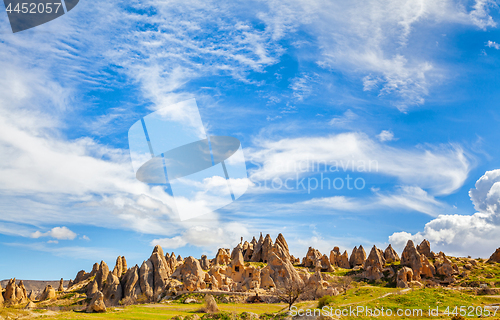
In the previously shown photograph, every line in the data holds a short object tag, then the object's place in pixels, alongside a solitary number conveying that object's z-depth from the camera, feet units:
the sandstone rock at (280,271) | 316.60
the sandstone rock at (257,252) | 434.30
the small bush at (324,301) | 173.11
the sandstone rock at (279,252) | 351.05
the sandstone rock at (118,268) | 353.61
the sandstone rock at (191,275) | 279.49
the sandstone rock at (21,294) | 339.75
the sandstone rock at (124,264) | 404.86
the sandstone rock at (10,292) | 331.77
